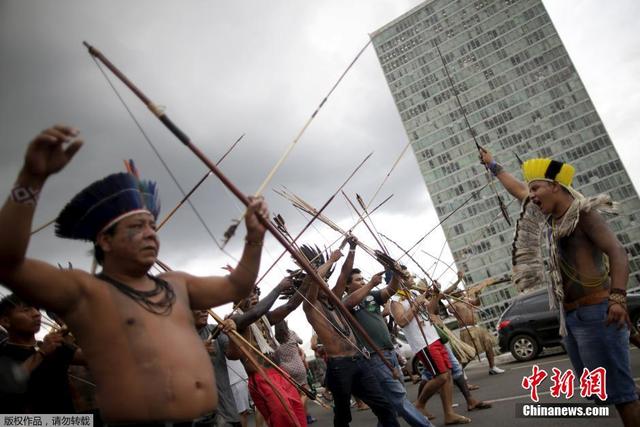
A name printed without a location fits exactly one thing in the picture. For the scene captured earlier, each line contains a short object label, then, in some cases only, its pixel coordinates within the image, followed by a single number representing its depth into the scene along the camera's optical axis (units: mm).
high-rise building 89688
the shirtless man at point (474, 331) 9850
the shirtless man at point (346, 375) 4098
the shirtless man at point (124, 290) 1597
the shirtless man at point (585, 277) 2791
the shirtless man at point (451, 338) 6148
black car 10125
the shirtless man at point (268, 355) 4152
